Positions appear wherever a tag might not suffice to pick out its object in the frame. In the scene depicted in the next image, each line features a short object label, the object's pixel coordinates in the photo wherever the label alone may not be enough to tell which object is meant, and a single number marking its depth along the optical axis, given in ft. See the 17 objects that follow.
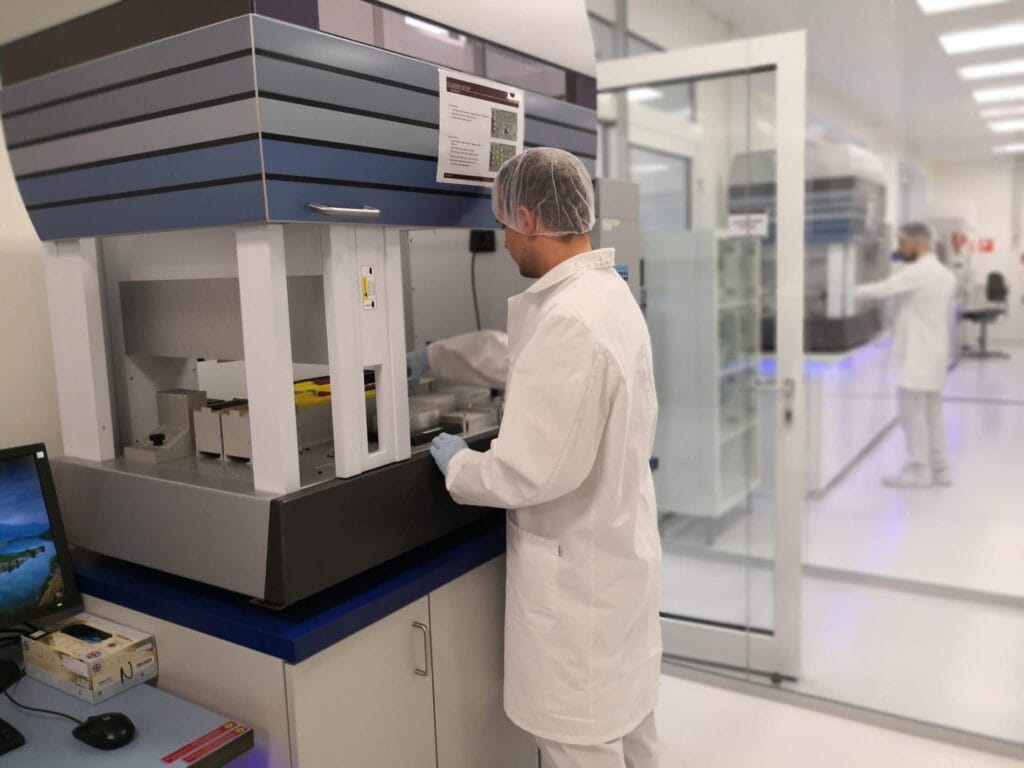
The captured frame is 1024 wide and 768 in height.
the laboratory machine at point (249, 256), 4.40
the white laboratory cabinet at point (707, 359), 10.71
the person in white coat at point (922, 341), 10.57
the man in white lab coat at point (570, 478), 5.09
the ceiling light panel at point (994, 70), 9.25
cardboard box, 5.11
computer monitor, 5.25
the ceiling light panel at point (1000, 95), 9.37
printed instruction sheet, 5.42
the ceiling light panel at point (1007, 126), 9.56
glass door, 9.37
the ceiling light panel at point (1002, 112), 9.51
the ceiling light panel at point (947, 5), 9.20
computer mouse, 4.55
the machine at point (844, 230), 11.04
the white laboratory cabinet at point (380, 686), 4.71
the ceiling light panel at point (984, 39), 9.03
